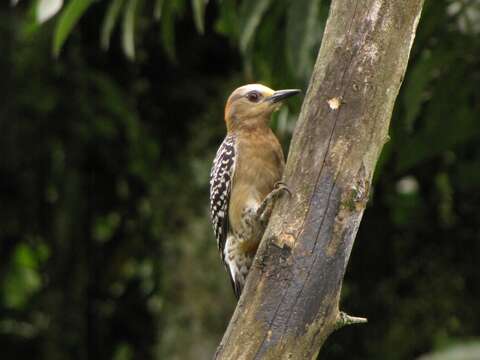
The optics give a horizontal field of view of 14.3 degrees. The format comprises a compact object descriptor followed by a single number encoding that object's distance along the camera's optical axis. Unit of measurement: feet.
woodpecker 28.19
